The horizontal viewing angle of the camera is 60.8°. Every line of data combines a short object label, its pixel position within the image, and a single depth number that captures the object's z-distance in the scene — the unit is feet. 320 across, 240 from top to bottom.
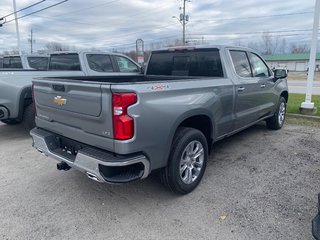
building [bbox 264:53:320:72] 233.25
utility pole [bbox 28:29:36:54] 168.37
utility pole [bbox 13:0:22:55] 66.16
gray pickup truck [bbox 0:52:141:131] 19.06
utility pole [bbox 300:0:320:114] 24.41
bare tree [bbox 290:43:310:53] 305.38
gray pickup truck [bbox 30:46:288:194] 8.71
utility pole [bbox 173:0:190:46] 138.38
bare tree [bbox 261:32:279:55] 268.00
